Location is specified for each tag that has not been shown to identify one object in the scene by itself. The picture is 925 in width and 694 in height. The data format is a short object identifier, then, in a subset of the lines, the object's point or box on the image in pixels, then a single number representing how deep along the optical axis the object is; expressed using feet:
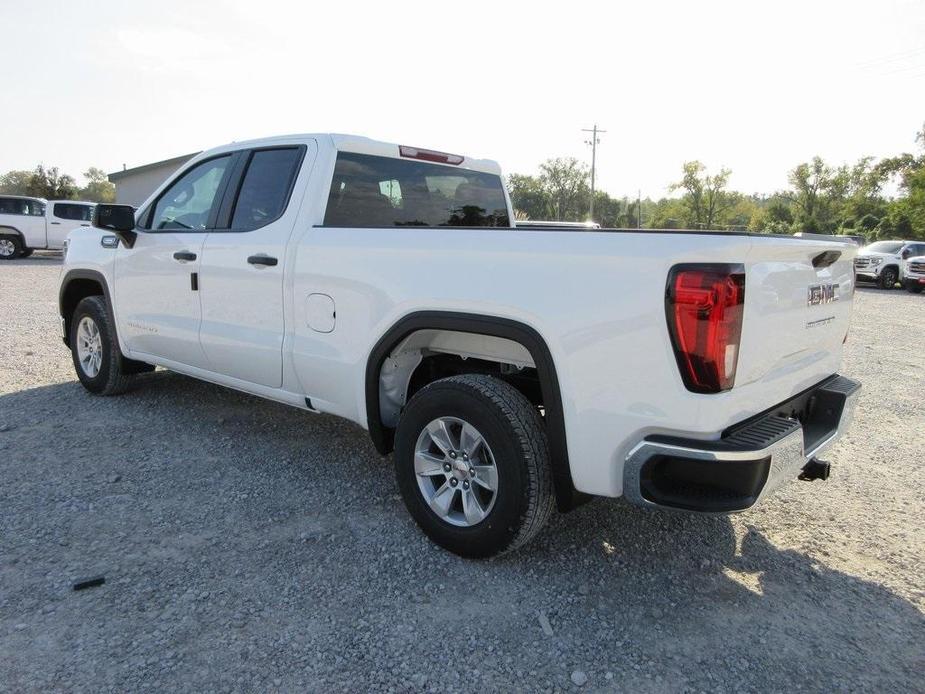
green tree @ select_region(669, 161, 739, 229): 265.95
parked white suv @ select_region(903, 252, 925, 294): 64.90
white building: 118.42
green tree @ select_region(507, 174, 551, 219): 213.05
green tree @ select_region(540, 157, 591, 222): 274.57
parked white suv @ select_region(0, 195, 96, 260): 68.39
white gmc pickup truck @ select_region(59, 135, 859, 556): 7.75
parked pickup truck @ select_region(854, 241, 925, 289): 70.13
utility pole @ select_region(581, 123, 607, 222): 207.98
